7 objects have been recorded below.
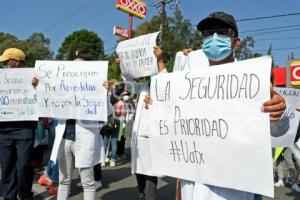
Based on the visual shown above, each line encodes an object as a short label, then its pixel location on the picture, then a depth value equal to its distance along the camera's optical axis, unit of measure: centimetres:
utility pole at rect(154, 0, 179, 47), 2600
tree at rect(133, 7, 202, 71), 3632
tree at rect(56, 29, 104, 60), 6013
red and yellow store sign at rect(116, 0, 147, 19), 1411
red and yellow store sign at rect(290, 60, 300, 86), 1865
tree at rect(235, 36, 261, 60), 4197
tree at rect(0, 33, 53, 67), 5169
